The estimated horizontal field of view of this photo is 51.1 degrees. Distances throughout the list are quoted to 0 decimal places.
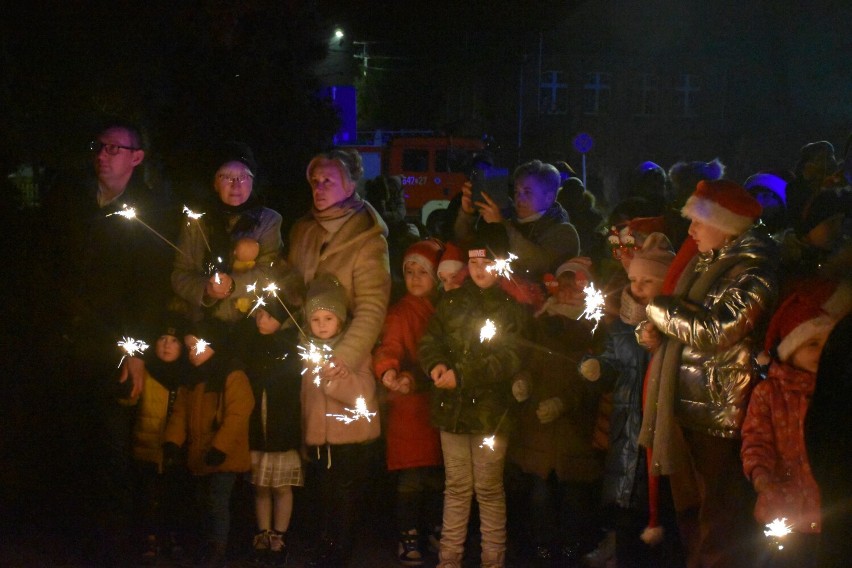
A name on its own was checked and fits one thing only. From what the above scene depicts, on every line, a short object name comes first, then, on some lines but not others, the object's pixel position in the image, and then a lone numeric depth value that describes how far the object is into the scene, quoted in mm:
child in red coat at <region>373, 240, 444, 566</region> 5770
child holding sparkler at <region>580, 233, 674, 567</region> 5078
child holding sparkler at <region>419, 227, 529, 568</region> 5398
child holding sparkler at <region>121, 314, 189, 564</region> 5637
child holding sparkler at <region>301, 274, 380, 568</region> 5613
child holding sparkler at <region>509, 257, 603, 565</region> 5441
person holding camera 5910
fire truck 25094
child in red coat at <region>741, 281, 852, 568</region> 4113
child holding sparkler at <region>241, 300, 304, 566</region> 5625
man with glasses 5484
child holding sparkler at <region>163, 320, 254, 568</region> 5594
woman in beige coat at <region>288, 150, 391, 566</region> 5637
